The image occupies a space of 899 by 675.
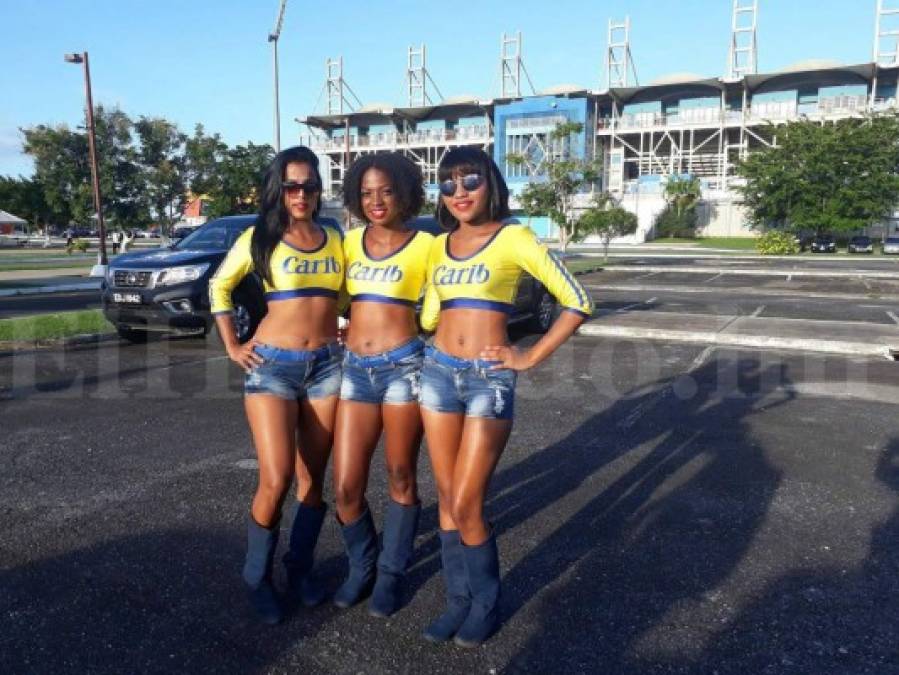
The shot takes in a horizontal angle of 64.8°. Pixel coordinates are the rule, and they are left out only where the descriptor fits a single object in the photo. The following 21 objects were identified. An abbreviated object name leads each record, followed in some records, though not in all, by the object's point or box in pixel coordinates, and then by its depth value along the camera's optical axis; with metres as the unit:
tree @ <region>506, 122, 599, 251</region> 33.53
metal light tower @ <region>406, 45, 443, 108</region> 88.56
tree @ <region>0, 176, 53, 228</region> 64.03
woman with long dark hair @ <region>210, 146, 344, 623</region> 3.05
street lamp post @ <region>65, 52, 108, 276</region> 22.11
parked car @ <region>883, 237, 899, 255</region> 42.76
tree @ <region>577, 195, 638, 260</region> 31.97
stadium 64.81
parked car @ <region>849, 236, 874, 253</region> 45.23
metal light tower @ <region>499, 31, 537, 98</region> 83.56
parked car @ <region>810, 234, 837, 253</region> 45.72
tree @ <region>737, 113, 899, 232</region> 49.59
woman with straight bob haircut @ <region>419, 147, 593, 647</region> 2.87
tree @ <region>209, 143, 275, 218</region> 36.75
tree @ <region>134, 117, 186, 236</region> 33.16
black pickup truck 9.38
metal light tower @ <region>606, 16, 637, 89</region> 77.00
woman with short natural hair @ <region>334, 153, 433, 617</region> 3.03
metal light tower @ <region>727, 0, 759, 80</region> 70.06
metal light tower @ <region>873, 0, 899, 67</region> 65.44
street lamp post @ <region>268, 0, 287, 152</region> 22.96
